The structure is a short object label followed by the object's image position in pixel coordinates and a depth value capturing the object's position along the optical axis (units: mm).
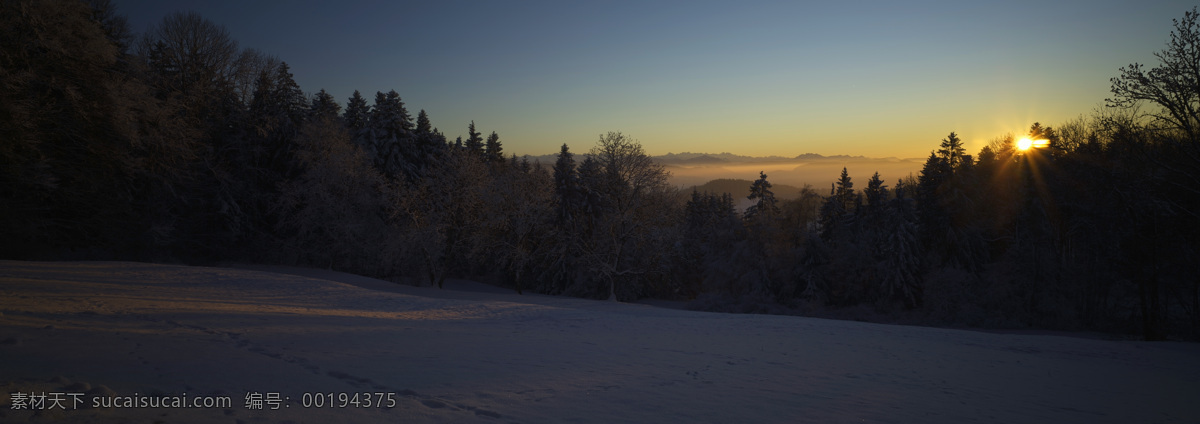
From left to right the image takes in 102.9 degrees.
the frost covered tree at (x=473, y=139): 59156
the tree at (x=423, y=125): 47250
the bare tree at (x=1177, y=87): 14539
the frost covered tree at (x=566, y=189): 40750
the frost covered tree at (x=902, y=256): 43469
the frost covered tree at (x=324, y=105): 43281
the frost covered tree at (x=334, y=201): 32562
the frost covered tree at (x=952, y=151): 48359
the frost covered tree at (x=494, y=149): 58656
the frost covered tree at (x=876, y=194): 49031
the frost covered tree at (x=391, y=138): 41094
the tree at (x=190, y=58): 32594
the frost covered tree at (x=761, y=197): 53219
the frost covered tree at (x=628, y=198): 30938
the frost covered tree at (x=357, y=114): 47094
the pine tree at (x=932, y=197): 45250
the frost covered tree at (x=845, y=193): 61625
